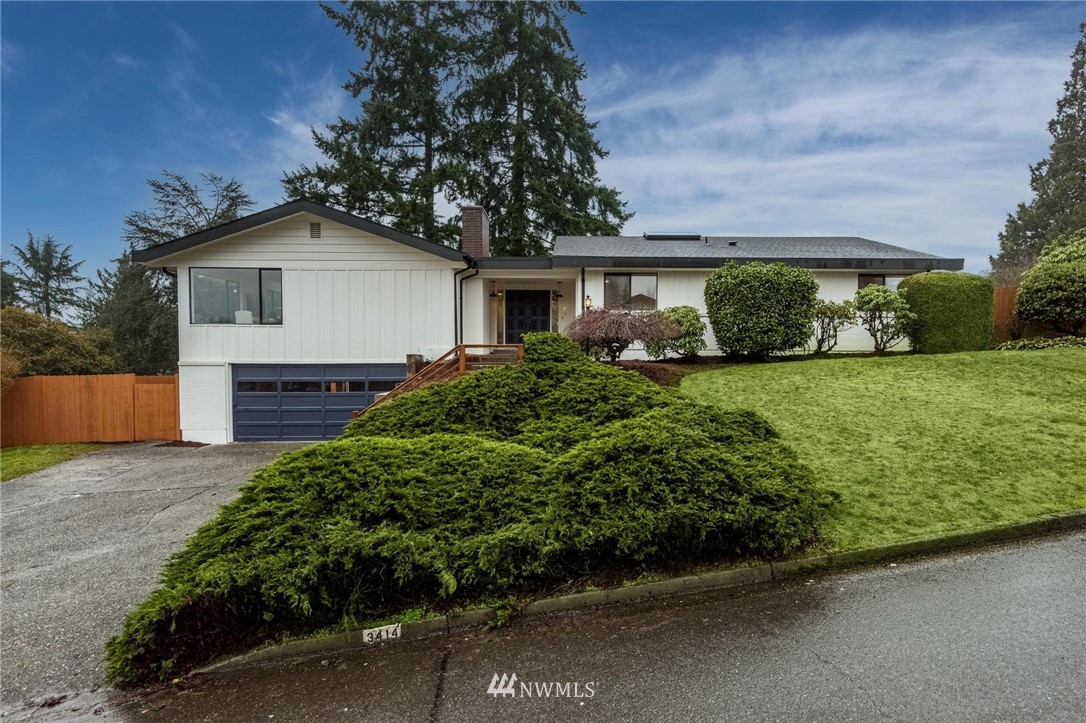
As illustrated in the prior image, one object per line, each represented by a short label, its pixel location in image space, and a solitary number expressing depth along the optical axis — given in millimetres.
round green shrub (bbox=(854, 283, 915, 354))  11391
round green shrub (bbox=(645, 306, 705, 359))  11477
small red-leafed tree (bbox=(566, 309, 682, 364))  10227
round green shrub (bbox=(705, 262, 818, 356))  11070
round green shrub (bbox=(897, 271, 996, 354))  11344
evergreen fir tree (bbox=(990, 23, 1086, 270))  28062
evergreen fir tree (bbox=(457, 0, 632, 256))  23219
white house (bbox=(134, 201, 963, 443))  11867
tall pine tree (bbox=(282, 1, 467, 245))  22156
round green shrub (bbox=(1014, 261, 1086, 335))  11297
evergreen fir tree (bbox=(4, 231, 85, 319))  28695
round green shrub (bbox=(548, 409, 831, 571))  3615
